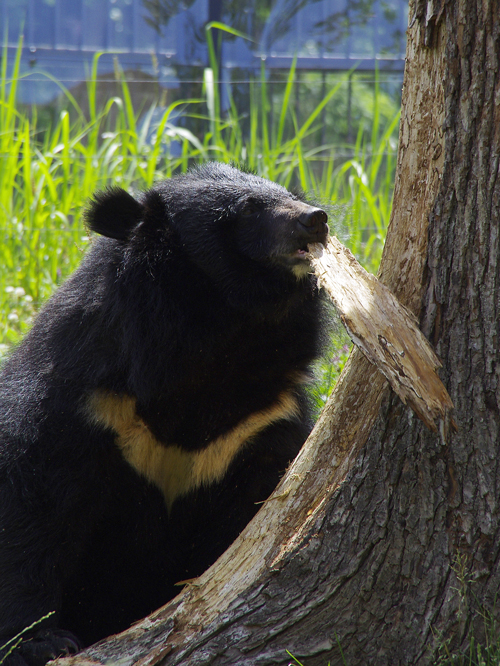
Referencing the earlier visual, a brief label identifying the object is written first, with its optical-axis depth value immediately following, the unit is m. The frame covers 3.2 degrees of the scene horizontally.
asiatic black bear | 13.91
